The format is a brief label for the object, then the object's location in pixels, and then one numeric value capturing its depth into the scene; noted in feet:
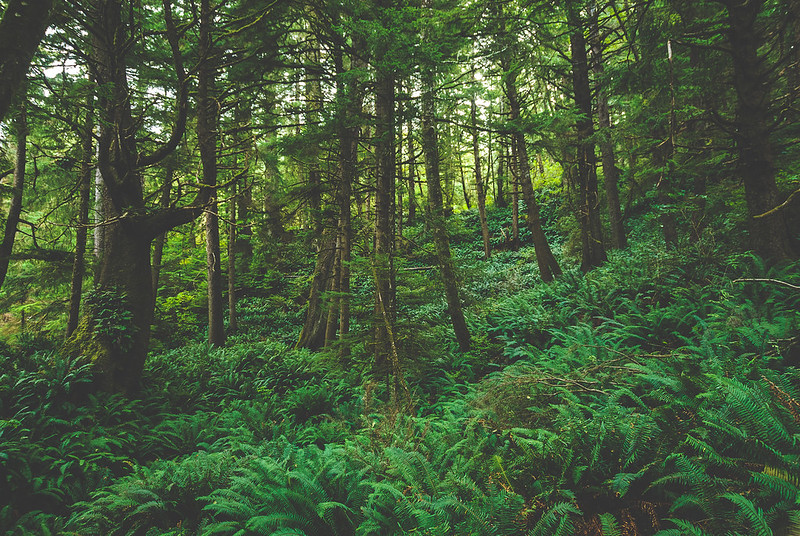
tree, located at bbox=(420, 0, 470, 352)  22.21
